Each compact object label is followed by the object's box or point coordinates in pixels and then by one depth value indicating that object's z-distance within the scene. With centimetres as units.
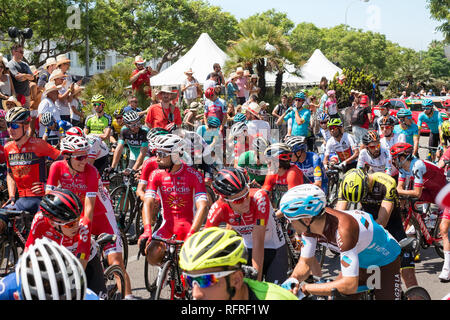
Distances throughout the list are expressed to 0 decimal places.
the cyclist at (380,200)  548
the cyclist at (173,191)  582
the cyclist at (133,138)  971
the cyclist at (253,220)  509
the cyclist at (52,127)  1078
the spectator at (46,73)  1370
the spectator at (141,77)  1554
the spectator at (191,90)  1694
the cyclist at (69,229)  453
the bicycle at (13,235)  655
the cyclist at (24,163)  695
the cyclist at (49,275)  287
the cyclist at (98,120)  1244
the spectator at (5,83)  1141
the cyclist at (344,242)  400
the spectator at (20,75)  1169
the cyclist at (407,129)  1150
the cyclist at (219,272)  299
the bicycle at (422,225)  780
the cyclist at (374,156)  894
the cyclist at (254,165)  833
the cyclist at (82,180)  594
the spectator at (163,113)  1102
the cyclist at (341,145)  1070
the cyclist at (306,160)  835
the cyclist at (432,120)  1444
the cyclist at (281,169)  702
